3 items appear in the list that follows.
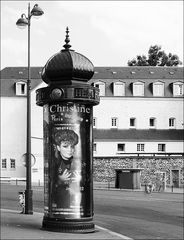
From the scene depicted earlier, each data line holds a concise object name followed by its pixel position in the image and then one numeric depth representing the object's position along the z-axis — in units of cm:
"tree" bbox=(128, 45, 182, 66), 11044
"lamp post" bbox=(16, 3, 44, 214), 2356
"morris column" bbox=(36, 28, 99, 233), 1639
